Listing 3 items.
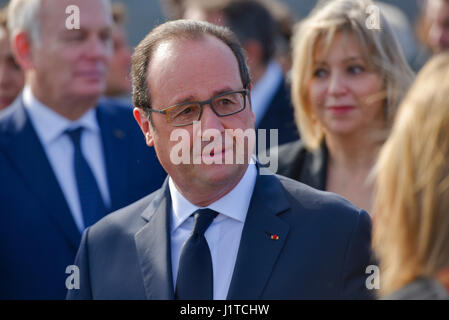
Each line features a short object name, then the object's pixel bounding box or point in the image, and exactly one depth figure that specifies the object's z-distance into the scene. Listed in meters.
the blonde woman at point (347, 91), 6.39
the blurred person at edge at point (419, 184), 3.21
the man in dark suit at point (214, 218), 4.37
